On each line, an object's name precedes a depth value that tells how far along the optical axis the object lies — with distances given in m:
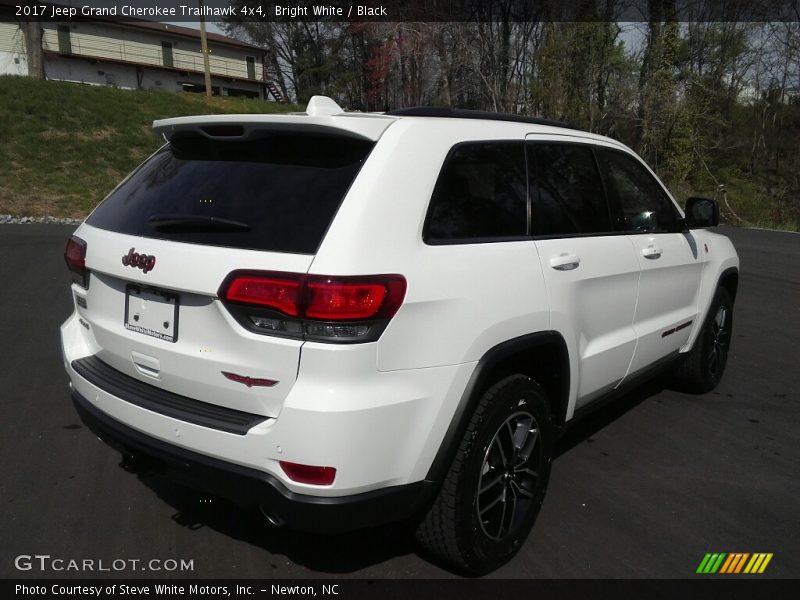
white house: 39.16
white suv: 2.12
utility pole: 28.44
